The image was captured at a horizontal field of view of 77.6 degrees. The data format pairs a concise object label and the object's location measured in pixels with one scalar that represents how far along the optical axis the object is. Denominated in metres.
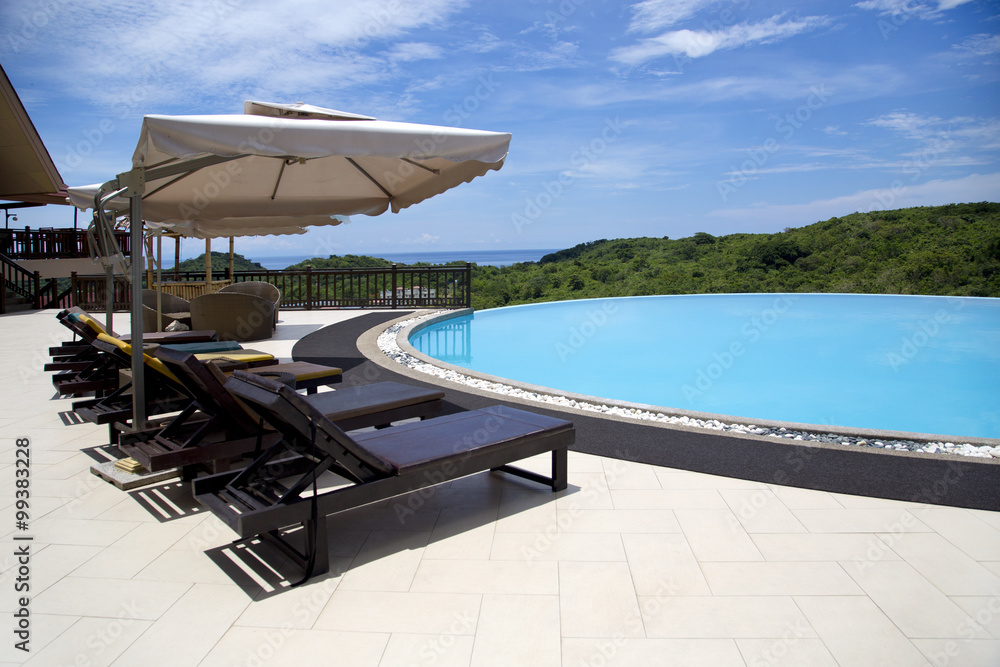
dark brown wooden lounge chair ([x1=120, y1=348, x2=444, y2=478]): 2.89
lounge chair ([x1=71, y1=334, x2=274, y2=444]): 3.64
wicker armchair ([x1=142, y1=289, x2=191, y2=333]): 8.30
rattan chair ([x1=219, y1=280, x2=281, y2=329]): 10.06
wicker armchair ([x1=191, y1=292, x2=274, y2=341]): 7.78
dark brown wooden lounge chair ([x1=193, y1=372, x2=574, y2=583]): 2.30
